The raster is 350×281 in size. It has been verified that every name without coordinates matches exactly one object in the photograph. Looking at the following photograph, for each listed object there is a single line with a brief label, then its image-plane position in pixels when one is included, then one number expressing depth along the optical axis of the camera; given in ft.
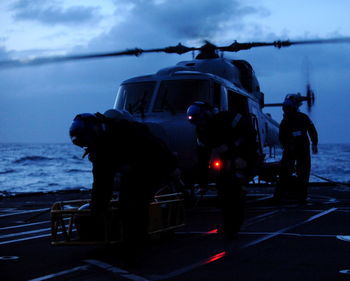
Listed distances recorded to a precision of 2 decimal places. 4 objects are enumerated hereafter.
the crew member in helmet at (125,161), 20.85
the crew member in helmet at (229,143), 27.63
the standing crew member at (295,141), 47.88
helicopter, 42.11
